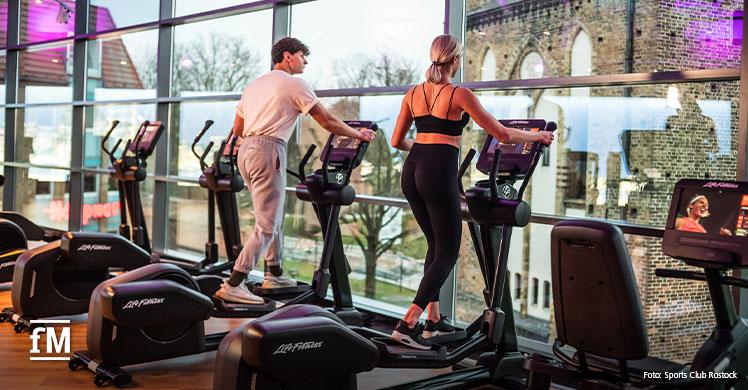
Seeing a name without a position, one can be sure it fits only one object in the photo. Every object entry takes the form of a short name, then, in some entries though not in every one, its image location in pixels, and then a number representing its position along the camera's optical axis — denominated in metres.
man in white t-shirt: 4.88
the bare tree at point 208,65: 8.44
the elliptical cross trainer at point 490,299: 3.80
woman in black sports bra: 3.93
